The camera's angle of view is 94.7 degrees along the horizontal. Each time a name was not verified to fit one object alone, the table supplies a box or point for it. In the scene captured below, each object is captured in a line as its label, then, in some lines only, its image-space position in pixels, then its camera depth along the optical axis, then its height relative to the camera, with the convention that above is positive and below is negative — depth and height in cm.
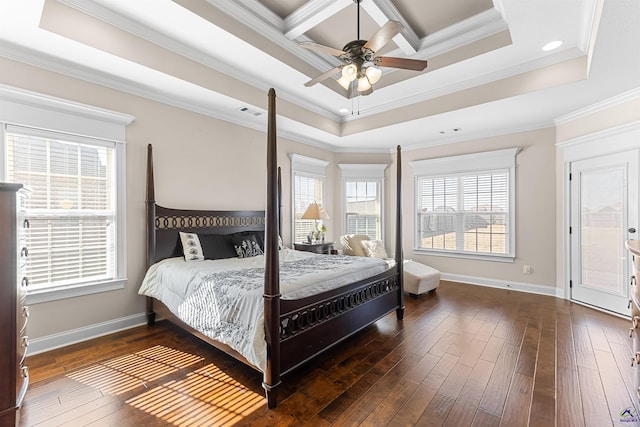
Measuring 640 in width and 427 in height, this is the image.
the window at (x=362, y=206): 632 +14
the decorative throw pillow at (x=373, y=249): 548 -69
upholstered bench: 438 -102
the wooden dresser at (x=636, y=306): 159 -56
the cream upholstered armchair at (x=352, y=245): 544 -60
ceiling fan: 239 +130
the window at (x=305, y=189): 539 +47
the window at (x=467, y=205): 500 +14
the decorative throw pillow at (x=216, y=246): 362 -42
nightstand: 496 -59
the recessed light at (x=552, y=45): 298 +171
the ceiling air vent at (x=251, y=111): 399 +141
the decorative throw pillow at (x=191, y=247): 344 -40
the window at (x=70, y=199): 267 +15
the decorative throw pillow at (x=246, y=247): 380 -44
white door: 358 -19
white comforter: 207 -63
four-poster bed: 197 -71
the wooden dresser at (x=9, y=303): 141 -43
